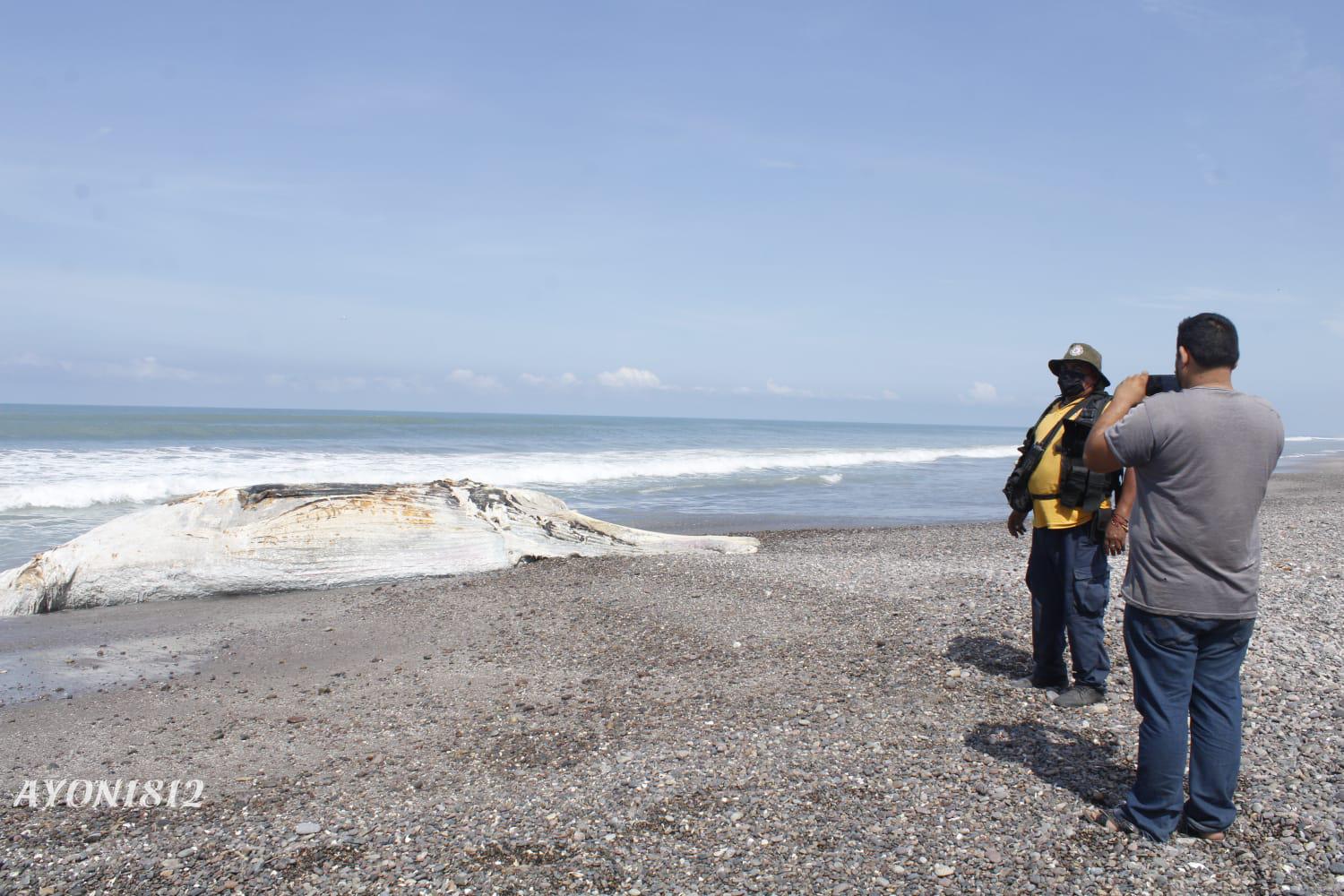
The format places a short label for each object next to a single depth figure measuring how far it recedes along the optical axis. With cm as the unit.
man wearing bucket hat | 489
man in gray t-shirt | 341
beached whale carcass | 922
